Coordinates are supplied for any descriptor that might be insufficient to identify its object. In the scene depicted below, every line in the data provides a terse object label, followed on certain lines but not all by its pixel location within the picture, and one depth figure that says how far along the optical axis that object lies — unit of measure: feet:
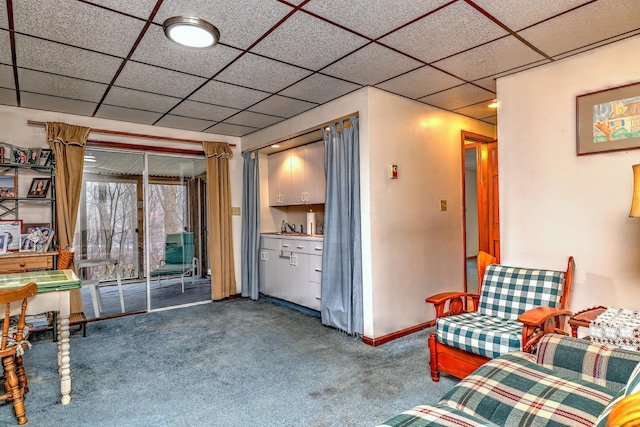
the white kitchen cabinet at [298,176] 14.98
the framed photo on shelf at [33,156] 12.53
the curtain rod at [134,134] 12.94
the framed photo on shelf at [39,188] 12.73
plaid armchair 7.24
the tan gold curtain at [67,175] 12.97
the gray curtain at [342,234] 11.69
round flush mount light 7.20
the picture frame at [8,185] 12.21
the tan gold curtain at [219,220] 16.66
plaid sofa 4.36
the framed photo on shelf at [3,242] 11.73
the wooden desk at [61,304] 7.68
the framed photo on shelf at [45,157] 12.95
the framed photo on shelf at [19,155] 12.24
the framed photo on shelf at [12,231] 12.00
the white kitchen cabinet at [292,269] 14.25
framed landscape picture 8.29
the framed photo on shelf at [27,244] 12.20
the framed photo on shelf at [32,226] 12.67
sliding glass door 14.49
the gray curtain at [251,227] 17.04
